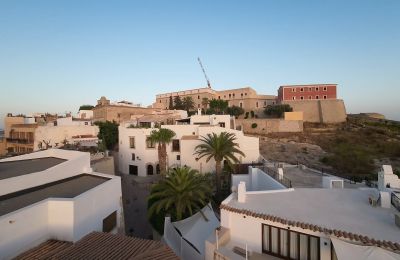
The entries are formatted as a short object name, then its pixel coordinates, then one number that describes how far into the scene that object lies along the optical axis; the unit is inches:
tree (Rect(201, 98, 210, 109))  2480.3
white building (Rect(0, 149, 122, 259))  315.9
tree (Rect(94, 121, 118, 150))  1496.1
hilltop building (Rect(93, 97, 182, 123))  1963.3
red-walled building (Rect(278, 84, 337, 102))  2294.5
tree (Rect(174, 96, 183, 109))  2458.9
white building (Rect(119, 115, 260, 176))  1053.2
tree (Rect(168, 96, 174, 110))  2497.8
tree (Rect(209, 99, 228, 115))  1989.4
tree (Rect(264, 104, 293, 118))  2234.3
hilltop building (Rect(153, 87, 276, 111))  2559.1
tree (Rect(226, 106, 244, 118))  2324.1
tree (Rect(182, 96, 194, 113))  2445.9
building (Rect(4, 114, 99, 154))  1291.3
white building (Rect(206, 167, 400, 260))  242.8
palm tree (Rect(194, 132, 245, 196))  868.4
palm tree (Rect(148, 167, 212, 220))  594.7
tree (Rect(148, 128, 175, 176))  1024.7
